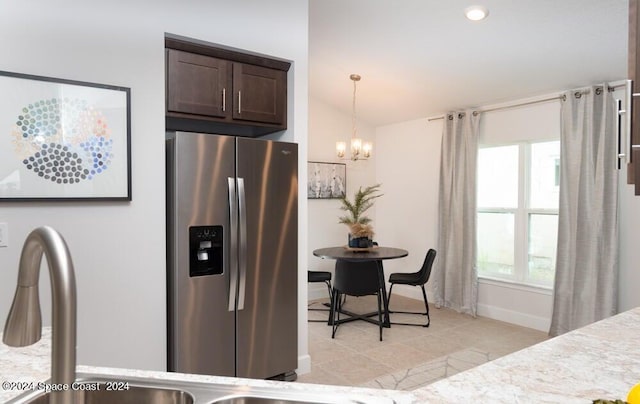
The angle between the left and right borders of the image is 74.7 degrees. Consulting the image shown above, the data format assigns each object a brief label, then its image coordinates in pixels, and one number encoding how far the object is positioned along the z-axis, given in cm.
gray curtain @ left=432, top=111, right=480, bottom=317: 480
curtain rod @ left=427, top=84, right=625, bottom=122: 372
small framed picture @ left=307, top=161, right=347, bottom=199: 566
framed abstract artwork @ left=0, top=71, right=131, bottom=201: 214
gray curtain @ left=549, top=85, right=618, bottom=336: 370
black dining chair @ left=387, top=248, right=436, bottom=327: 443
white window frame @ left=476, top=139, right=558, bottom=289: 452
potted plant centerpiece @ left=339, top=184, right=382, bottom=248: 462
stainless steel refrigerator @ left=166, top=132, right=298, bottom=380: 256
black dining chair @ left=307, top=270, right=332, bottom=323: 456
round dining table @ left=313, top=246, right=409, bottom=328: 415
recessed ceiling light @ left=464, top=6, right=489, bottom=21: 301
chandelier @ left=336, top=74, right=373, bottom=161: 479
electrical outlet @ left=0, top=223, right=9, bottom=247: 216
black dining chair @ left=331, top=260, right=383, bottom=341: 434
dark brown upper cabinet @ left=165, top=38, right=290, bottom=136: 266
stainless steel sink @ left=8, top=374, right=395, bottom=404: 95
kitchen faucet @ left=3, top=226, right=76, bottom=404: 56
